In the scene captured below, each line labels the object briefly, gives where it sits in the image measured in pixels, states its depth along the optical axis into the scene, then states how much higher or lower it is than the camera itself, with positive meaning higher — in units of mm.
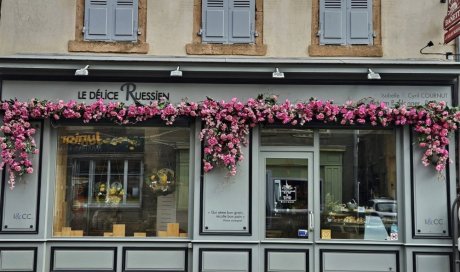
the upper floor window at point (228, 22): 9055 +2805
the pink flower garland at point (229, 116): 8508 +1142
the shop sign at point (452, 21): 8094 +2612
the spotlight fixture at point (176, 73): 8398 +1782
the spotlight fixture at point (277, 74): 8359 +1782
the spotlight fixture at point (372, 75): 8391 +1793
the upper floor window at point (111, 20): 9039 +2798
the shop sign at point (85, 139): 9070 +790
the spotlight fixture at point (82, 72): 8359 +1771
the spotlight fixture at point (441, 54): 8812 +2259
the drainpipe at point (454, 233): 8383 -664
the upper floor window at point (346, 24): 9031 +2792
